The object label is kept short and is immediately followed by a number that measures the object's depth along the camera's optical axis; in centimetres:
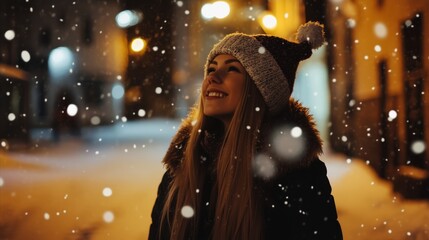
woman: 195
